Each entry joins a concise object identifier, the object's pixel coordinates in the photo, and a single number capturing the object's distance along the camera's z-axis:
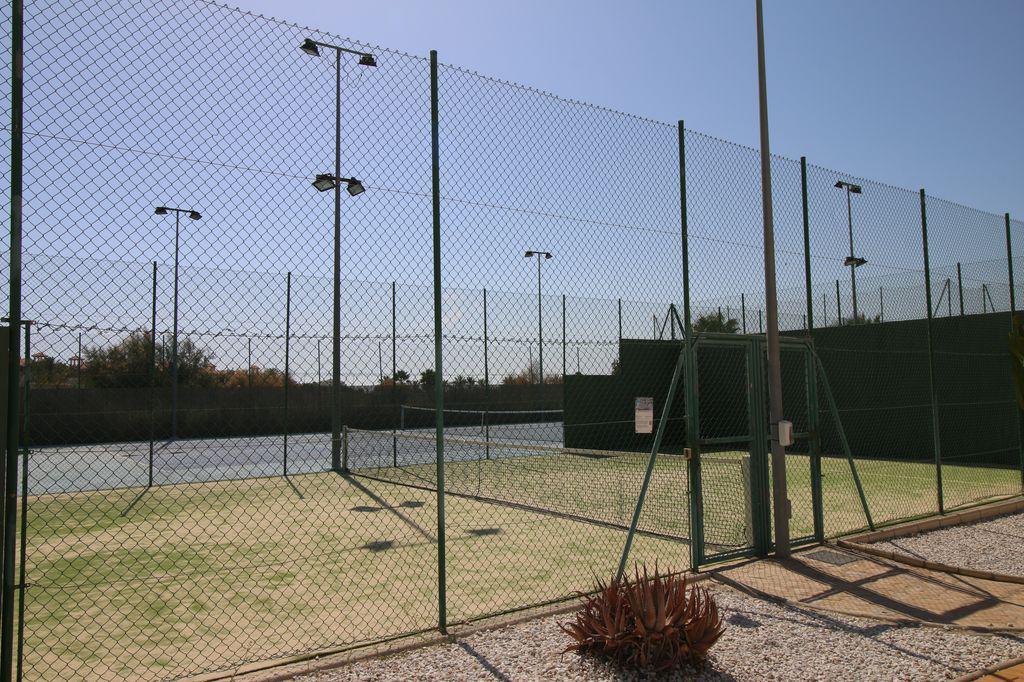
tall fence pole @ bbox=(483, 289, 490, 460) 16.05
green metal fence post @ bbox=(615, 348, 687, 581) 5.79
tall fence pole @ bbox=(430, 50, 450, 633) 4.89
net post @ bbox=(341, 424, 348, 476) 14.85
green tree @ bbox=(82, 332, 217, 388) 14.04
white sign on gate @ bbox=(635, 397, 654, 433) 6.20
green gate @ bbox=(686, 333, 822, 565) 6.59
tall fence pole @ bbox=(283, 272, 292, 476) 9.07
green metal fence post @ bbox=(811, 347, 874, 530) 7.58
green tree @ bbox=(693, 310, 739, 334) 15.84
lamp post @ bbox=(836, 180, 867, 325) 8.71
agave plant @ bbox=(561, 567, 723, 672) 4.02
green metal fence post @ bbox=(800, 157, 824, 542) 7.49
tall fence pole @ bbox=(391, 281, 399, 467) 15.34
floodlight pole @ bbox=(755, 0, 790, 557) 6.86
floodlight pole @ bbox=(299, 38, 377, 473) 12.76
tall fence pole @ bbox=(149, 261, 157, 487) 9.09
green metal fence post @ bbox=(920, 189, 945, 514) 8.70
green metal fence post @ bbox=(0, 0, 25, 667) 3.64
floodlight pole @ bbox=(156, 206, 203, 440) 13.08
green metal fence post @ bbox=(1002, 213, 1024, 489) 10.45
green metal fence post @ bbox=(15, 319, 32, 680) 3.69
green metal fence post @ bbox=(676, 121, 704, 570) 6.40
